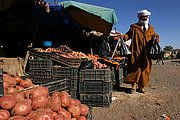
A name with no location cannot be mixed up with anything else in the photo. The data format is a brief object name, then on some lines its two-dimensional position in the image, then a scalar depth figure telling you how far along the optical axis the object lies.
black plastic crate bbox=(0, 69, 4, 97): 1.85
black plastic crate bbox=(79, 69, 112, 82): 3.23
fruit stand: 1.90
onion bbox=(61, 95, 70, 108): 2.11
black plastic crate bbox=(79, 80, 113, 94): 3.24
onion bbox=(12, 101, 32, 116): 1.77
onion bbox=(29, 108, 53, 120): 1.70
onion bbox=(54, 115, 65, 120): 1.83
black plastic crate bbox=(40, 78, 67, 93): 2.60
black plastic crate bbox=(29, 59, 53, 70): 3.55
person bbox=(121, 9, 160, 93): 4.32
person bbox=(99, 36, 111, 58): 5.65
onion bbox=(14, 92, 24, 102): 1.94
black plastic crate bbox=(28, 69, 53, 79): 3.53
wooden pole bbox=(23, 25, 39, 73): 3.91
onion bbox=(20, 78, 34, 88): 2.54
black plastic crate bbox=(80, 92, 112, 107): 3.26
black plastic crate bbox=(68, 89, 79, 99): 3.37
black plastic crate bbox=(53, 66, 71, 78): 3.42
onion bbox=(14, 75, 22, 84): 2.62
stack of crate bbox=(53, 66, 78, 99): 3.36
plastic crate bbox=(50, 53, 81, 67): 3.57
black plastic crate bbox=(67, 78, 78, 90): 3.36
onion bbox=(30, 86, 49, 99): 2.06
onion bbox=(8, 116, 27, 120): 1.67
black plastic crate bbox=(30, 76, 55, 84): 2.96
